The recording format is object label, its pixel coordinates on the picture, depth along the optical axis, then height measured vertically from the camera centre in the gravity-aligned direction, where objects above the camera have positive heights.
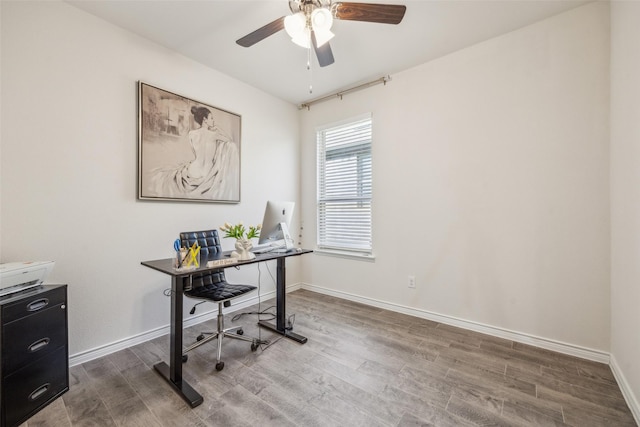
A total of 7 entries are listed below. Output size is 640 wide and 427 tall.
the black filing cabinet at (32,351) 1.38 -0.79
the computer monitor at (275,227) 2.36 -0.13
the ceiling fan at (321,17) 1.61 +1.24
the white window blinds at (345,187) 3.35 +0.36
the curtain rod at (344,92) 3.11 +1.59
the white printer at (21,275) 1.47 -0.36
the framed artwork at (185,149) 2.37 +0.65
